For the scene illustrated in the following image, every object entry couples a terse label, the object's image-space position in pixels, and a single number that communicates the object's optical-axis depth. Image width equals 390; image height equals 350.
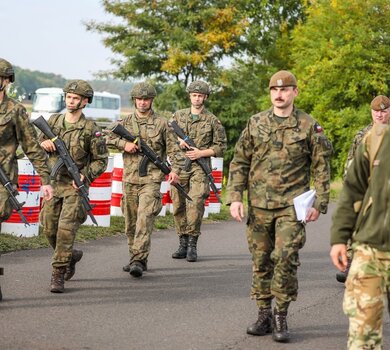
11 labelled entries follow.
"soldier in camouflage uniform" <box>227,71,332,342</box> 7.77
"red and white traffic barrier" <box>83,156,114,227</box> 14.76
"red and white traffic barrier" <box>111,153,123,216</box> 16.51
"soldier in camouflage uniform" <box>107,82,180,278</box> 11.14
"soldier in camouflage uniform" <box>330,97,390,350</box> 5.29
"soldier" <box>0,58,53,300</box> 8.65
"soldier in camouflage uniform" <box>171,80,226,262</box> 12.77
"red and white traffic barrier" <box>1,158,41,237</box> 13.33
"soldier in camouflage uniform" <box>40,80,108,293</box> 9.65
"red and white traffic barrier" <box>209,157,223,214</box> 18.56
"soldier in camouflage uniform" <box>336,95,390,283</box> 10.57
